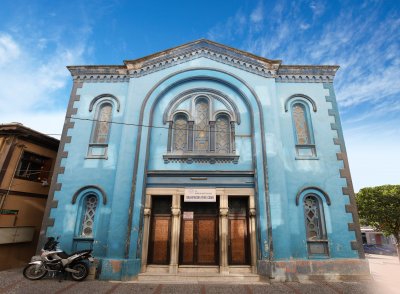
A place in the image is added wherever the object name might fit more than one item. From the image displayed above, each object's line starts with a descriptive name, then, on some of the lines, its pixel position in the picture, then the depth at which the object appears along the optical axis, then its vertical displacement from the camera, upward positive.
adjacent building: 10.09 +1.65
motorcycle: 8.33 -1.32
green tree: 21.69 +2.43
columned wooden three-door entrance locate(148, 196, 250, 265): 9.43 -0.14
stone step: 8.48 -1.69
